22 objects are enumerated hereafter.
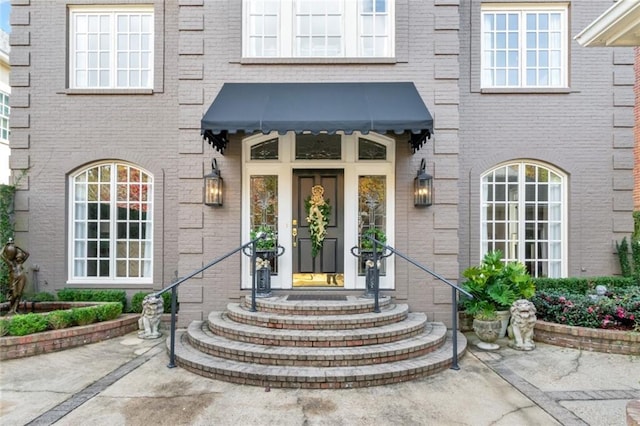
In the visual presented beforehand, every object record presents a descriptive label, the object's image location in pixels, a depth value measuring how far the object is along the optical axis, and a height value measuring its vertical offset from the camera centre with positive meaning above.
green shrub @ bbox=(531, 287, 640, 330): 5.27 -1.38
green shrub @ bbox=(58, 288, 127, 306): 6.73 -1.51
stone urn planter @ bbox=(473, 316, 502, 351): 5.37 -1.71
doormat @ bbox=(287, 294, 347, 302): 5.57 -1.28
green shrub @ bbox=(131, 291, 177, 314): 6.64 -1.60
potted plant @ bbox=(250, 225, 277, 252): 5.86 -0.35
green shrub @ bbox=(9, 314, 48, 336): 5.04 -1.56
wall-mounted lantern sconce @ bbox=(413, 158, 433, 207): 5.84 +0.50
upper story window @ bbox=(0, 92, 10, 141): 10.51 +3.07
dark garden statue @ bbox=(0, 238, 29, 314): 5.67 -0.90
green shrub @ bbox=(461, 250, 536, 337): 5.55 -1.08
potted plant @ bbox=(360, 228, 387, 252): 5.96 -0.36
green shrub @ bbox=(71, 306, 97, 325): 5.55 -1.56
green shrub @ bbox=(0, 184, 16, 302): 6.66 -0.09
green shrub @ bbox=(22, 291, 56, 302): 6.66 -1.53
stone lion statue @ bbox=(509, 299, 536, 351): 5.22 -1.58
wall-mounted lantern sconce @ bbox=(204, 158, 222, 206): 5.82 +0.47
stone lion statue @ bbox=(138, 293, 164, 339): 5.77 -1.66
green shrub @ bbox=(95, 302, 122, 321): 5.85 -1.58
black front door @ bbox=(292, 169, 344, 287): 6.25 -0.25
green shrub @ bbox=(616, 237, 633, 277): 6.88 -0.76
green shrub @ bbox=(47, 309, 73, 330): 5.32 -1.55
